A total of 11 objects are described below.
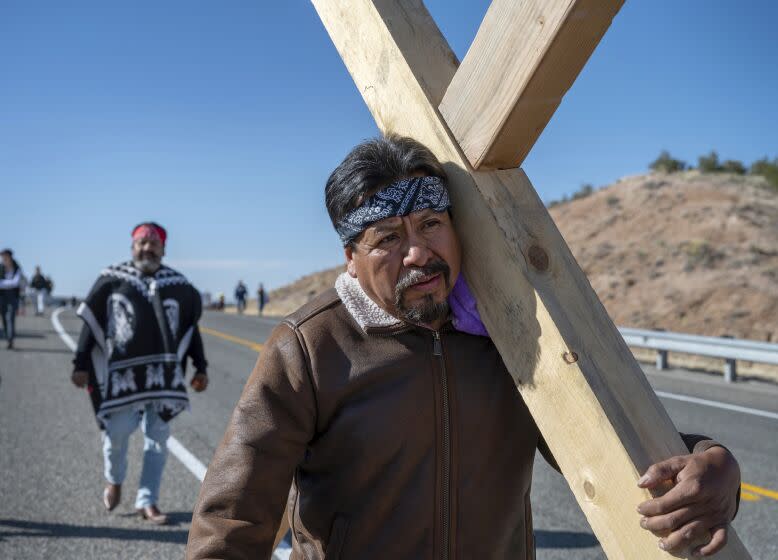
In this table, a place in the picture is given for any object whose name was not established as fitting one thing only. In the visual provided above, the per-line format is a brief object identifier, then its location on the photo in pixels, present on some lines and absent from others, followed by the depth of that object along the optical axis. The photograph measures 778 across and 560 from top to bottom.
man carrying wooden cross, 1.69
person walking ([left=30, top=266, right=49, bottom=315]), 27.27
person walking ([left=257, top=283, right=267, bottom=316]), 42.41
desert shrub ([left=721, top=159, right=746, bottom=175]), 41.34
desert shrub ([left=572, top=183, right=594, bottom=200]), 43.03
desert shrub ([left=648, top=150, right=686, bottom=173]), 43.53
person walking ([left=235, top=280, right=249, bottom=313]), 45.97
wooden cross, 1.36
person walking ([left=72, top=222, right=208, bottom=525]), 5.51
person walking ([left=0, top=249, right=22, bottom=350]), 15.15
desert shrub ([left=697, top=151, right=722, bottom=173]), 41.28
